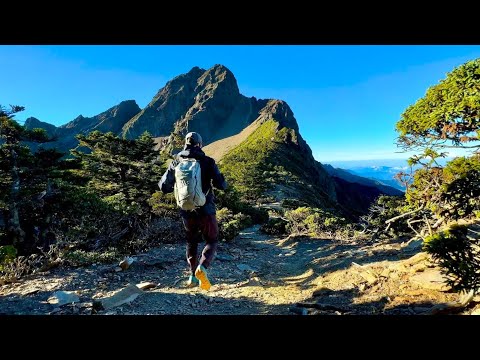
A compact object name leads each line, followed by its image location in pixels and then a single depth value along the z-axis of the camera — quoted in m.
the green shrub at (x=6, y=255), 4.94
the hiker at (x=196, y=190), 3.29
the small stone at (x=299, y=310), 3.69
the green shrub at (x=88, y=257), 5.72
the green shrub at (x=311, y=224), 10.78
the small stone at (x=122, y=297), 4.03
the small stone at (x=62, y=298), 3.97
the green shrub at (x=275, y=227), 12.51
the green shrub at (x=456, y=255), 2.79
